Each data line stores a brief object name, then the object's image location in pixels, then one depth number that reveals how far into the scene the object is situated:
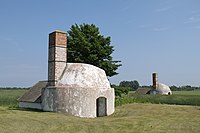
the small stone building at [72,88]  19.52
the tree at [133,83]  124.68
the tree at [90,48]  33.34
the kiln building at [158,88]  52.59
